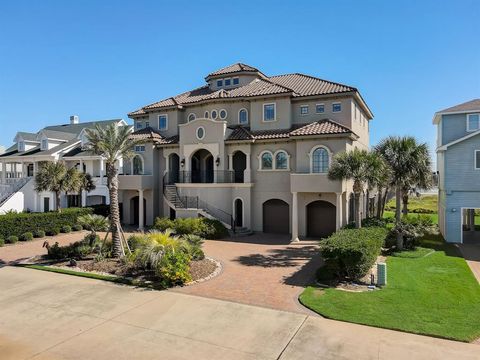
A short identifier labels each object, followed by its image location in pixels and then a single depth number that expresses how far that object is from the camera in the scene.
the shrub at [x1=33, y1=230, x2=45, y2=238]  25.53
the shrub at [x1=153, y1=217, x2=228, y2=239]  24.40
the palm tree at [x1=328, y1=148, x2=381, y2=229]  18.00
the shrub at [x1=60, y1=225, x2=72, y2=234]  27.68
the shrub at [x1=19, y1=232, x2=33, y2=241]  24.41
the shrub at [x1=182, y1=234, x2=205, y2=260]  16.84
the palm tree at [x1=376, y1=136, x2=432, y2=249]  19.83
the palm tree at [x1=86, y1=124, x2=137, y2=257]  18.47
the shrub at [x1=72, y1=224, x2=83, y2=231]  28.69
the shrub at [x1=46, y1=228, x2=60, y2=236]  26.61
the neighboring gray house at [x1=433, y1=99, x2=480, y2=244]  22.17
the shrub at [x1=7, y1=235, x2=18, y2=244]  23.34
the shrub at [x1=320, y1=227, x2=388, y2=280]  13.33
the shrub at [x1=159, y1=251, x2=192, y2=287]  13.72
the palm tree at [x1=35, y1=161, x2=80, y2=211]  27.50
